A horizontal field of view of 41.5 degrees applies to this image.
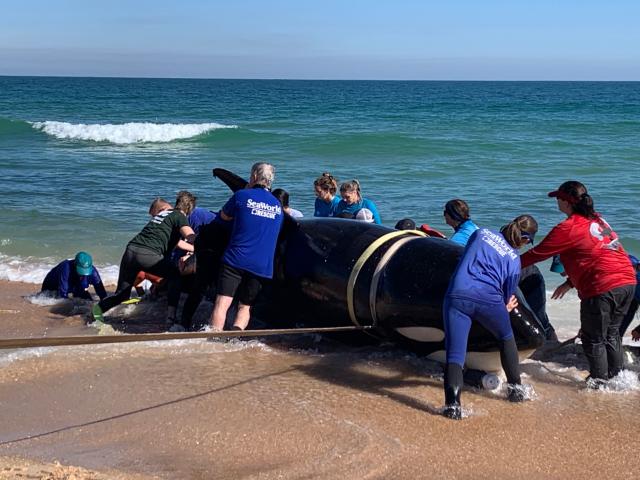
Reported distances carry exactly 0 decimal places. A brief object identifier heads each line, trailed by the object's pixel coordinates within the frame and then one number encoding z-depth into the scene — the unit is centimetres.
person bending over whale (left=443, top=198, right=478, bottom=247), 707
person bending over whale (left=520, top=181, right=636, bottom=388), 602
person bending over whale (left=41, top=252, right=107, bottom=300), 899
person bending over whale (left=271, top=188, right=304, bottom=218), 800
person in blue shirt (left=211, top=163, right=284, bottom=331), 687
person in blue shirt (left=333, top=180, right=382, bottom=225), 879
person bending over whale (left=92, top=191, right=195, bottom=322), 810
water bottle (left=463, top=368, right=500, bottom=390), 600
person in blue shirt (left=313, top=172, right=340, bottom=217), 910
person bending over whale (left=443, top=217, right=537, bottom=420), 559
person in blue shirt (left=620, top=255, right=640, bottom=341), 661
